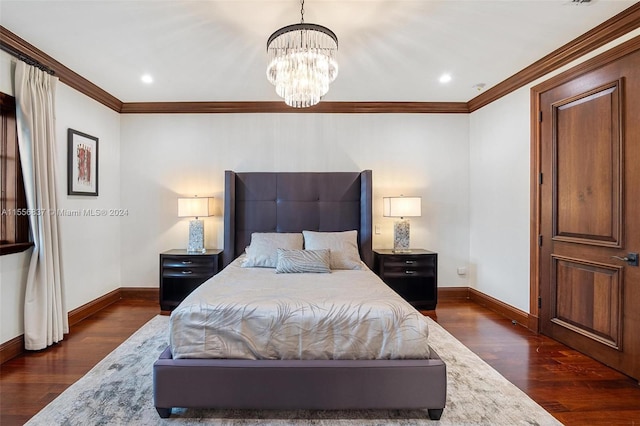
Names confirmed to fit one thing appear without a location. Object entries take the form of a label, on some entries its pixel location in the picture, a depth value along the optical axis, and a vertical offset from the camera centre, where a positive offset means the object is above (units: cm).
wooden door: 241 +0
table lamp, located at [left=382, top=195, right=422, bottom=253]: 406 +0
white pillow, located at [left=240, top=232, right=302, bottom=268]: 337 -38
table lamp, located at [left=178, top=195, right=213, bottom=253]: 400 -1
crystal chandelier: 228 +112
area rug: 189 -124
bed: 185 -95
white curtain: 277 +10
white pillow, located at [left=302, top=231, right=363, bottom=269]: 336 -36
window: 273 +24
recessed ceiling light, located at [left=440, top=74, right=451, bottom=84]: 352 +154
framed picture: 347 +57
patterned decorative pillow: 308 -48
